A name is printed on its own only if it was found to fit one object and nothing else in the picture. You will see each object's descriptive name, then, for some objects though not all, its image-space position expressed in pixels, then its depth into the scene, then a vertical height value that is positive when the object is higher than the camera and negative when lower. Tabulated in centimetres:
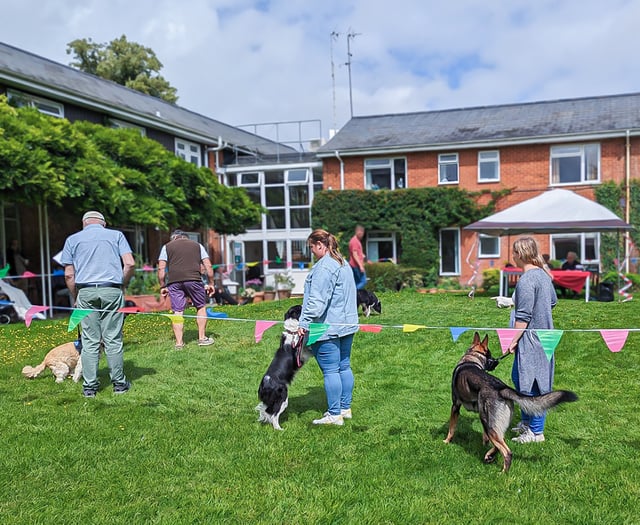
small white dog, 1115 -118
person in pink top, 1175 -21
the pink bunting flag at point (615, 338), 458 -80
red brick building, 2080 +330
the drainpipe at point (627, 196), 2019 +153
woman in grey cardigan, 438 -64
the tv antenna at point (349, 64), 2799 +905
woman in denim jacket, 467 -53
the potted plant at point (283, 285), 1922 -132
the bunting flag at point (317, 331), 468 -69
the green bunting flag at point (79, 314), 568 -61
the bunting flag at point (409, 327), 506 -74
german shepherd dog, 380 -108
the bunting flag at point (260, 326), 568 -78
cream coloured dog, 649 -127
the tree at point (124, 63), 3547 +1195
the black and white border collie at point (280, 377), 482 -110
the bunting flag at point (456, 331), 498 -76
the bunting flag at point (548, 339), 427 -73
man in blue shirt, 571 -33
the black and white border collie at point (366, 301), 1068 -103
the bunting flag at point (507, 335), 441 -73
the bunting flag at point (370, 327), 543 -79
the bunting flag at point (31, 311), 675 -71
